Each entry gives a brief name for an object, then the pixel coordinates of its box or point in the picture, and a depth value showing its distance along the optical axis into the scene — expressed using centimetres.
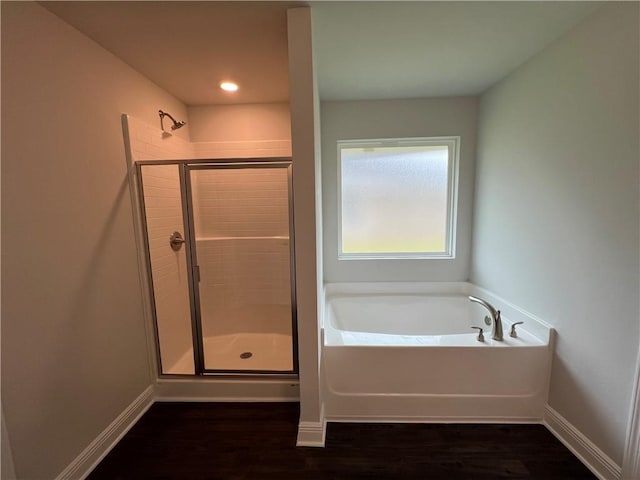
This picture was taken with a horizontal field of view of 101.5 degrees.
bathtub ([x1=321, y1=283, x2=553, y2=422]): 160
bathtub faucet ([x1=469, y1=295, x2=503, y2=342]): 167
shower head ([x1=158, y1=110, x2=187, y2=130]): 200
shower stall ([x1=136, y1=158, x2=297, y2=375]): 187
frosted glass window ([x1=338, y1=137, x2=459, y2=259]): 251
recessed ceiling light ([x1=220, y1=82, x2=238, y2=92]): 203
